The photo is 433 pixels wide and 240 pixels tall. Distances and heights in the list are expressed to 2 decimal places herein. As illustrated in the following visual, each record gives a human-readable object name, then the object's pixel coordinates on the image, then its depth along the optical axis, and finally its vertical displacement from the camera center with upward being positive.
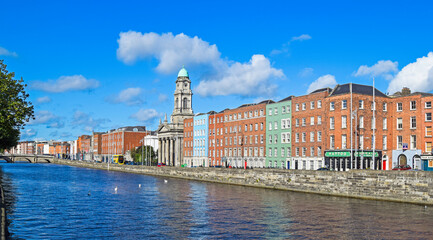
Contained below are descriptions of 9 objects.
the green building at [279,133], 91.81 +2.51
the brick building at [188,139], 136.75 +1.77
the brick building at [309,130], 82.25 +3.00
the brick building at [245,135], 100.56 +2.29
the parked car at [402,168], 63.97 -3.13
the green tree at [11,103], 47.69 +4.31
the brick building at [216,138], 117.59 +1.84
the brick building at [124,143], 198.00 +0.63
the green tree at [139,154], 163.95 -3.67
